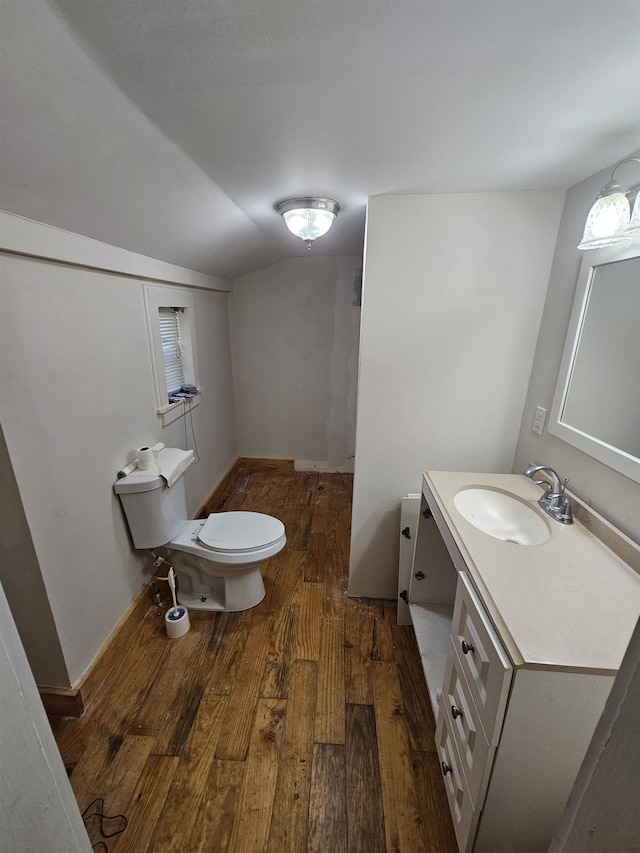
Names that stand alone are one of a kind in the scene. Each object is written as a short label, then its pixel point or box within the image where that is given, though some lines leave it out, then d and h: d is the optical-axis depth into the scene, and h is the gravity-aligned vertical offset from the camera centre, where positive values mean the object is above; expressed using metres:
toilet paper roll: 1.70 -0.59
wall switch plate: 1.49 -0.35
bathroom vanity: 0.76 -0.72
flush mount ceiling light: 1.48 +0.50
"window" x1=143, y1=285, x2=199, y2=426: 1.92 -0.07
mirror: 1.08 -0.10
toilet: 1.66 -1.04
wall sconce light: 1.01 +0.34
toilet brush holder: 1.74 -1.39
